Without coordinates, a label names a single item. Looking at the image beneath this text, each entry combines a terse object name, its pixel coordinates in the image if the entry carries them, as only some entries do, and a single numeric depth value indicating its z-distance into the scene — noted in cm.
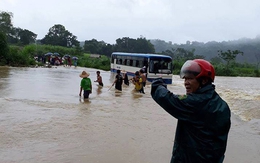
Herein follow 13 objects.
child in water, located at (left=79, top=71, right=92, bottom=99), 1184
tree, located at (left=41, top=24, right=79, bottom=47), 8100
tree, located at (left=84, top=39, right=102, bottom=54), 8175
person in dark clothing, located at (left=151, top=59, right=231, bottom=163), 219
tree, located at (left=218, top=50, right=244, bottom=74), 5694
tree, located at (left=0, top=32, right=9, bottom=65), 3109
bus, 2306
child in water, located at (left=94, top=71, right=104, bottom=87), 1805
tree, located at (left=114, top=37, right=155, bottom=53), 8631
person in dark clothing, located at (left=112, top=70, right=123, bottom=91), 1627
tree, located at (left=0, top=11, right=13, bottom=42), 5723
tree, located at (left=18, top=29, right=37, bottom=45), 8112
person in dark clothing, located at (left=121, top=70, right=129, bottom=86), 2016
